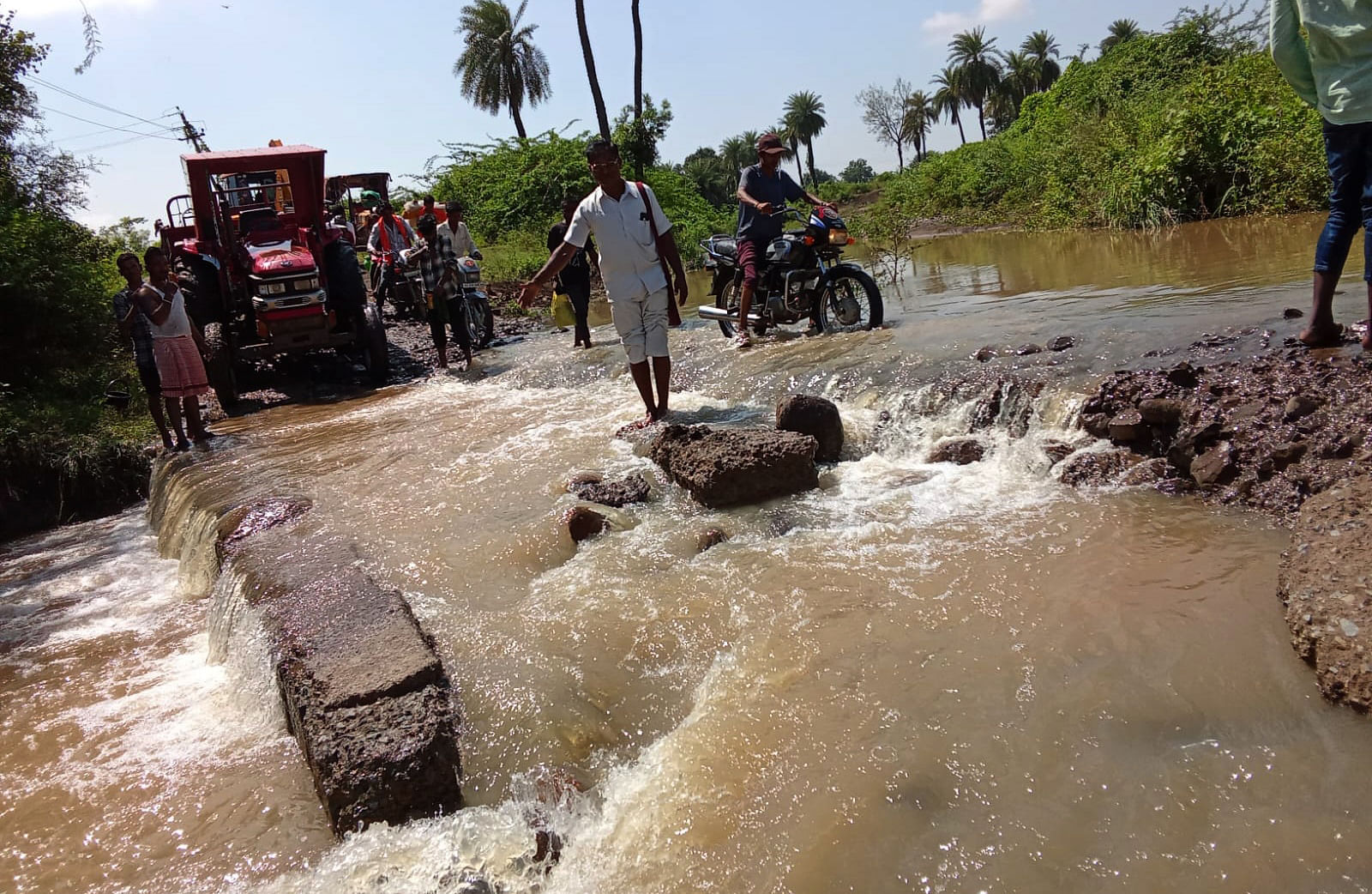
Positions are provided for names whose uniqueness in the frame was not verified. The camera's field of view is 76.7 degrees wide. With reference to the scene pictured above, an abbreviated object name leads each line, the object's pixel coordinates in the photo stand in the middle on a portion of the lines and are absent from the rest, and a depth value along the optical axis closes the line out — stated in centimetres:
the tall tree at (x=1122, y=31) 6141
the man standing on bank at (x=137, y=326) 684
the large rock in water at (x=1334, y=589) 227
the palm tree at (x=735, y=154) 7650
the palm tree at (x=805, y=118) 7388
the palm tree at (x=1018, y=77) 6581
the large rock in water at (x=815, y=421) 509
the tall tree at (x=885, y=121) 6819
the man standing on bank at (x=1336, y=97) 386
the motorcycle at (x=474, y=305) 1041
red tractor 885
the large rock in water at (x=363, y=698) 246
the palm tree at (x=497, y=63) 4078
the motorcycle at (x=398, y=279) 1126
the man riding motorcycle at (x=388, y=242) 1194
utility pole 3188
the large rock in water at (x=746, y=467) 446
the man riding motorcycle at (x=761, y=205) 765
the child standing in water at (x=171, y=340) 701
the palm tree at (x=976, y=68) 6475
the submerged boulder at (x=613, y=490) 470
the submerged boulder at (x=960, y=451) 478
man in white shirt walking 563
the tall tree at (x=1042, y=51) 6638
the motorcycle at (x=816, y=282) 761
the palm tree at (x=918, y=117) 7131
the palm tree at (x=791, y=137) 7450
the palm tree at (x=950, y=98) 6731
